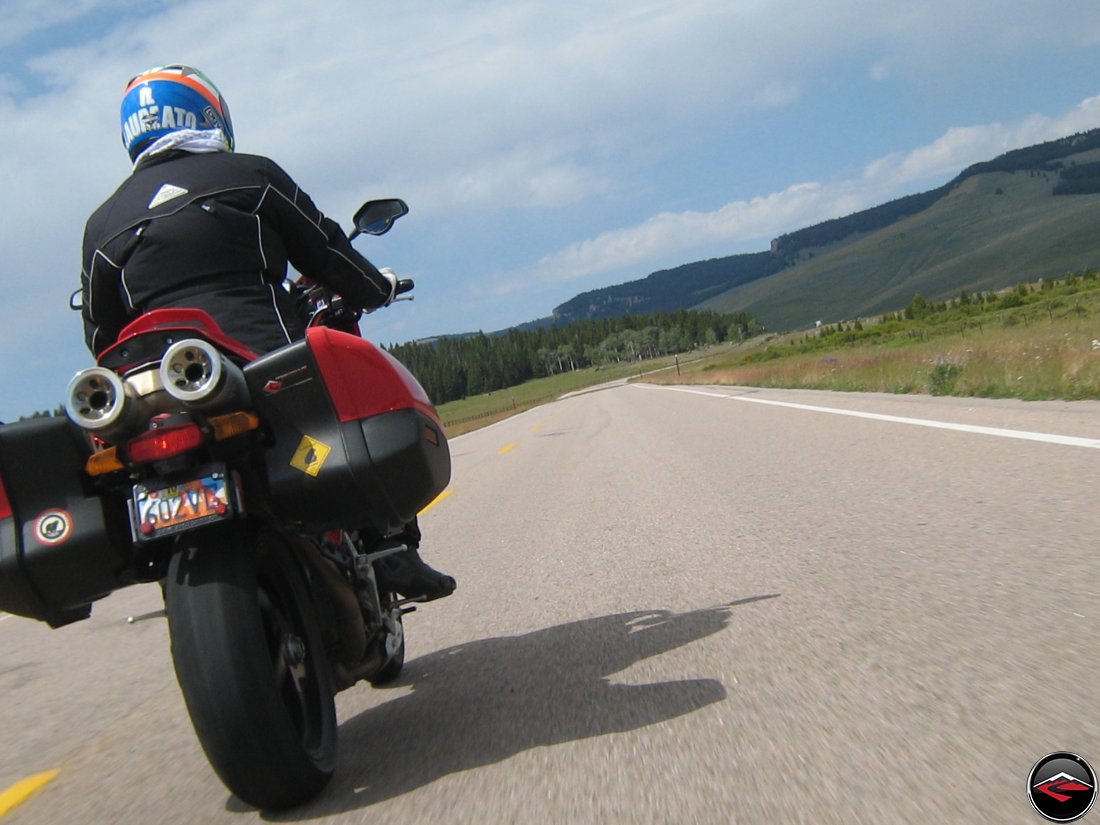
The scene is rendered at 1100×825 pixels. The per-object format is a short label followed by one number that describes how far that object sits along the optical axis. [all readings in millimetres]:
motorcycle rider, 3078
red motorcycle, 2508
